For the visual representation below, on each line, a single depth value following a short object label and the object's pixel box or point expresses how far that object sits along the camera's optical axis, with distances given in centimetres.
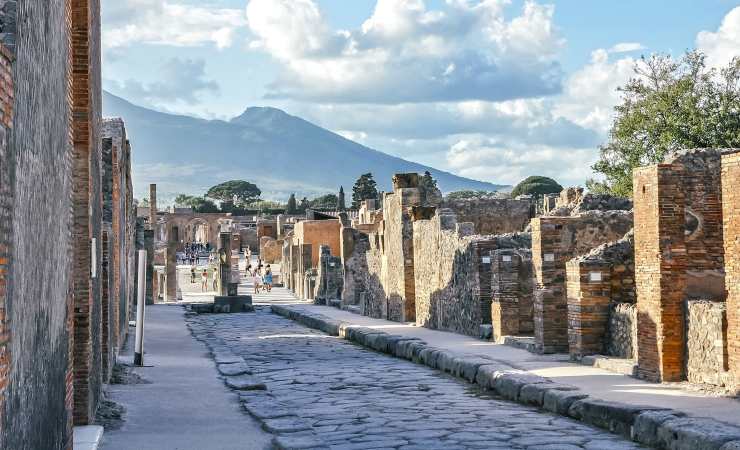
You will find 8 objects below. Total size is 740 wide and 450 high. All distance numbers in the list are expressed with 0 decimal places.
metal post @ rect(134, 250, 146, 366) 1561
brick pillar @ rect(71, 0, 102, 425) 984
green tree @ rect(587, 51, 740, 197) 3900
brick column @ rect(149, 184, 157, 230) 7731
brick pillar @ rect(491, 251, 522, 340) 1883
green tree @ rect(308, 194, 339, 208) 13120
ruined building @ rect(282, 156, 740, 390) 1244
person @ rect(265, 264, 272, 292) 5153
